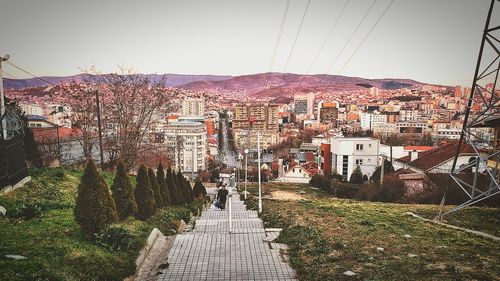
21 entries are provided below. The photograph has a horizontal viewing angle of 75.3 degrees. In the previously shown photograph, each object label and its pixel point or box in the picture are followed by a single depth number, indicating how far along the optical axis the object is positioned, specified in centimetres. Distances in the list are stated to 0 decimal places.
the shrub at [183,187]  1788
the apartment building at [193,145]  10700
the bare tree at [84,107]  2445
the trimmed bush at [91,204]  716
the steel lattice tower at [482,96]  1008
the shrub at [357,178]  3750
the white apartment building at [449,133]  11371
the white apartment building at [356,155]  4622
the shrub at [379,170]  3528
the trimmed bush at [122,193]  909
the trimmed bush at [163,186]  1385
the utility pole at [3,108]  1020
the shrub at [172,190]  1551
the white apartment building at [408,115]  16162
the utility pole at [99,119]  2194
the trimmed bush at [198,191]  2403
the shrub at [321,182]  3728
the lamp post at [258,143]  1510
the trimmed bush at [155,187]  1237
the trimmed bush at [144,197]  1011
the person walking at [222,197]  1697
